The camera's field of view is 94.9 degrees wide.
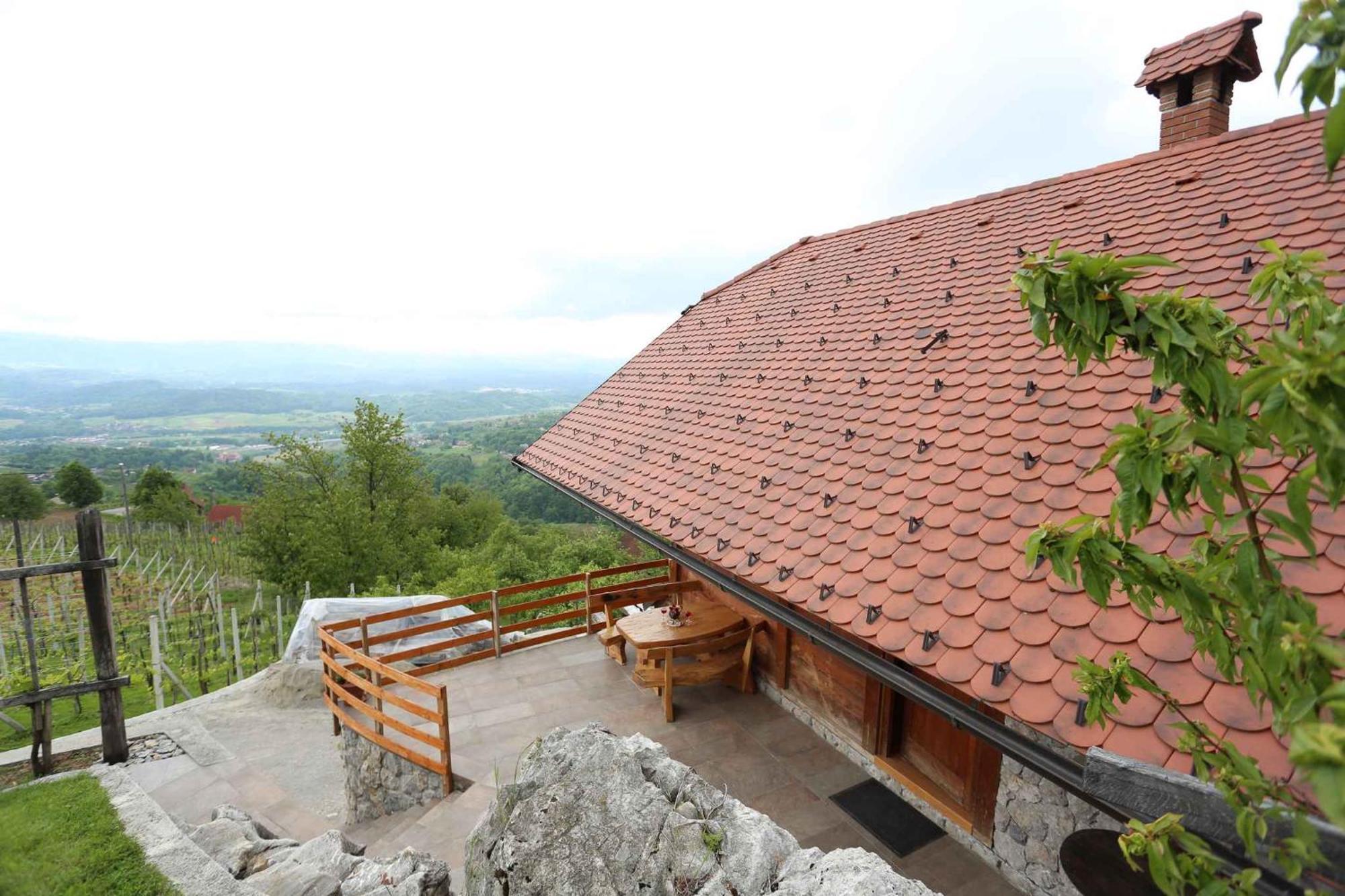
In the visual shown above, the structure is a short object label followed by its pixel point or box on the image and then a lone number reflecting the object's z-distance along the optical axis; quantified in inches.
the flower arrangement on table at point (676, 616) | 256.1
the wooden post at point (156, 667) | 398.6
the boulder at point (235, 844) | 183.8
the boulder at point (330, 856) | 168.7
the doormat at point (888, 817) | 164.9
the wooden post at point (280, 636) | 568.7
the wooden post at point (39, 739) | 217.9
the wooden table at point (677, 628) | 244.4
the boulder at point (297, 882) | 154.7
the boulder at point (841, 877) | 97.3
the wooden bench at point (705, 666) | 236.5
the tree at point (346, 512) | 775.7
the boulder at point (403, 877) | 149.8
